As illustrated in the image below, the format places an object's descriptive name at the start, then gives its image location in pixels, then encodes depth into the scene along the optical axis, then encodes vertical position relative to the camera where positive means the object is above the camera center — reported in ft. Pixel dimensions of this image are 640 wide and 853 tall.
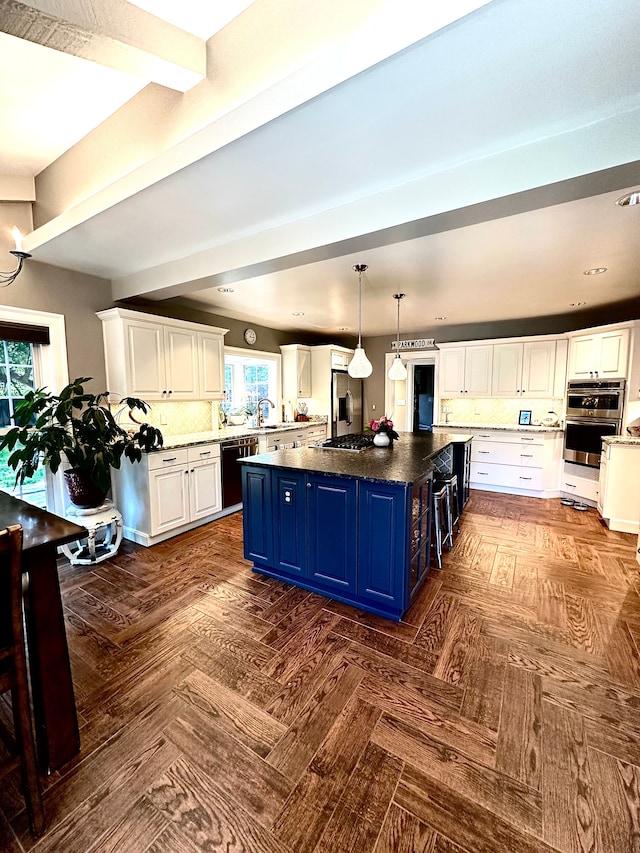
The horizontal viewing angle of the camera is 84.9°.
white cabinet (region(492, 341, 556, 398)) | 16.78 +1.10
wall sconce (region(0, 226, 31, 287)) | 8.30 +3.12
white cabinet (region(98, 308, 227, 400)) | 10.97 +1.24
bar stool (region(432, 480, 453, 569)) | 9.67 -3.73
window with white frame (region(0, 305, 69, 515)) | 9.40 +0.62
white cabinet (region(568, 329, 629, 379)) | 13.61 +1.50
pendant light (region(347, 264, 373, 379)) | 10.64 +0.80
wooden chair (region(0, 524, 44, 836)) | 3.55 -3.06
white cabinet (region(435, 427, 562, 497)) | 16.11 -3.32
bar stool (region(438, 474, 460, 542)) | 10.76 -3.53
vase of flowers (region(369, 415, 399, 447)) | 11.22 -1.33
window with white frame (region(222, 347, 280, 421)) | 17.11 +0.60
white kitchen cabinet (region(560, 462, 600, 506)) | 14.47 -3.97
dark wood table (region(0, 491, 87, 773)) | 4.16 -3.12
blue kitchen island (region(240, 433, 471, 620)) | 7.29 -2.99
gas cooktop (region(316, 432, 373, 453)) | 10.67 -1.65
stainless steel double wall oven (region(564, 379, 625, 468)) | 13.70 -1.04
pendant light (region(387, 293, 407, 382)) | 13.17 +0.82
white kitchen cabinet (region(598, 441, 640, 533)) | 11.82 -3.29
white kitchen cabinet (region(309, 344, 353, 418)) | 20.44 +1.24
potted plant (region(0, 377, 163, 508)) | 8.42 -1.21
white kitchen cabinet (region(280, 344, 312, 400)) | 19.79 +1.26
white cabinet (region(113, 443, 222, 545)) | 10.73 -3.23
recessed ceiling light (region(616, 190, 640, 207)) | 6.13 +3.44
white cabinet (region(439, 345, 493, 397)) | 18.33 +1.11
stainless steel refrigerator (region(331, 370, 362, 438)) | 21.15 -0.72
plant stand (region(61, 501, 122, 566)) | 9.80 -4.38
